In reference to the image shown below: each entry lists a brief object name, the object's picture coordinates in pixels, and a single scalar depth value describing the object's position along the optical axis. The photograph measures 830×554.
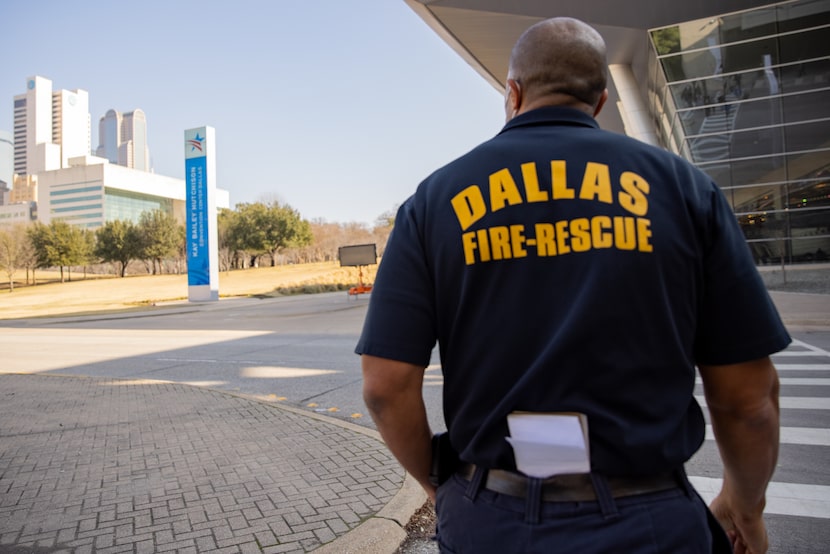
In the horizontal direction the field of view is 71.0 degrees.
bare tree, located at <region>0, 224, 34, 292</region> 57.38
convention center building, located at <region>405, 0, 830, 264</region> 23.38
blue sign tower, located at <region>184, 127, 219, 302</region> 33.69
